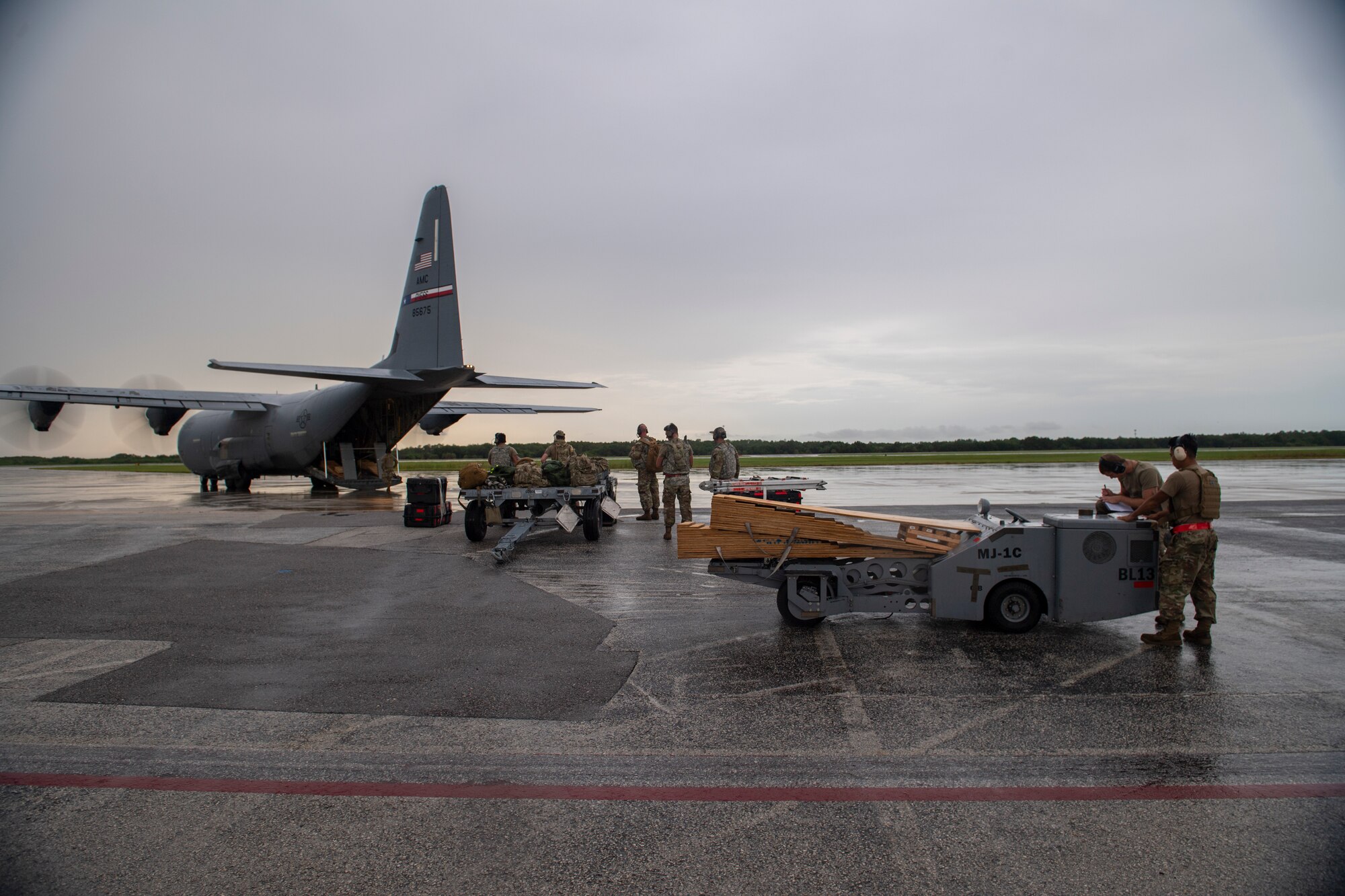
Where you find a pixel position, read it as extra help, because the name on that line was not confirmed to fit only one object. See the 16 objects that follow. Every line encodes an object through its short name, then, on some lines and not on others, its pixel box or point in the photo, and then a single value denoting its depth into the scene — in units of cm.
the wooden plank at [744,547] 670
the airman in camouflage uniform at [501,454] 1388
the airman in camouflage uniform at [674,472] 1344
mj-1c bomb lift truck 637
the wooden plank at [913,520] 706
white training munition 1379
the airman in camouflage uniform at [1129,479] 733
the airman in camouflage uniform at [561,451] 1329
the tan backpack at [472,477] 1388
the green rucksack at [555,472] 1316
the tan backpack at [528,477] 1291
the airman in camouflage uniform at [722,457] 1455
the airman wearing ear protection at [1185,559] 618
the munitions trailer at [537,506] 1281
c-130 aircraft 2019
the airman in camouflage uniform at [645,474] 1589
